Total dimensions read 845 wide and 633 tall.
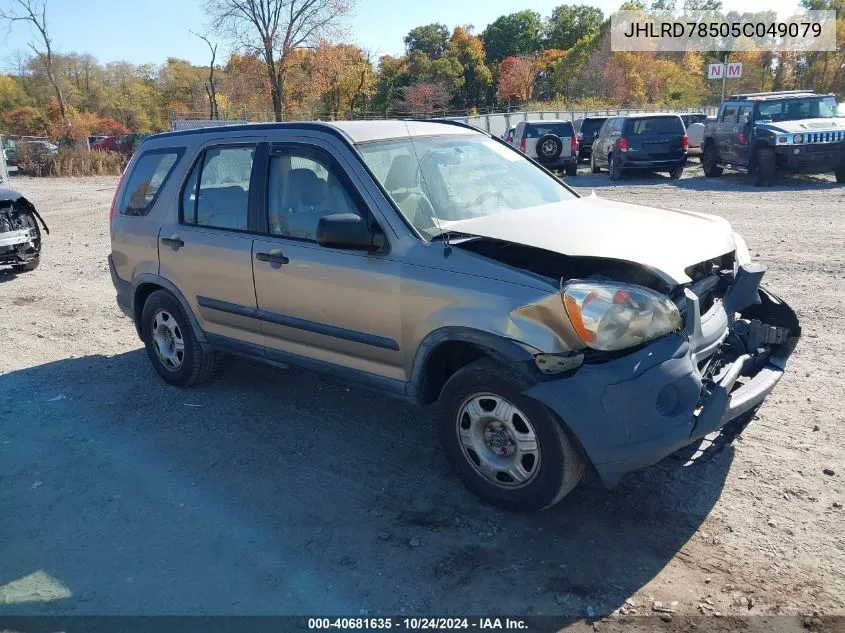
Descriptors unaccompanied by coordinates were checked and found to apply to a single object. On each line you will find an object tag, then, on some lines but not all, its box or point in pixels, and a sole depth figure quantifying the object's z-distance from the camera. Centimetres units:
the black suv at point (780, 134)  1523
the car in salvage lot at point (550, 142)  2061
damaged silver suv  322
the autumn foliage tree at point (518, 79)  6012
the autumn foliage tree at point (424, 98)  5053
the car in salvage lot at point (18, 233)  964
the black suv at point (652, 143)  1905
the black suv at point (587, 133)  2503
